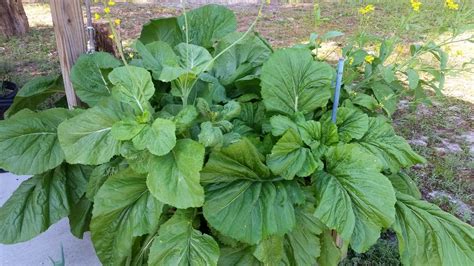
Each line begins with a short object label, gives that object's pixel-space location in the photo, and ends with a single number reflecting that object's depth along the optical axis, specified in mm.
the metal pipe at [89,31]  2392
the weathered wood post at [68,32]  1989
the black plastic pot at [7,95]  3410
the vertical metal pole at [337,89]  1896
